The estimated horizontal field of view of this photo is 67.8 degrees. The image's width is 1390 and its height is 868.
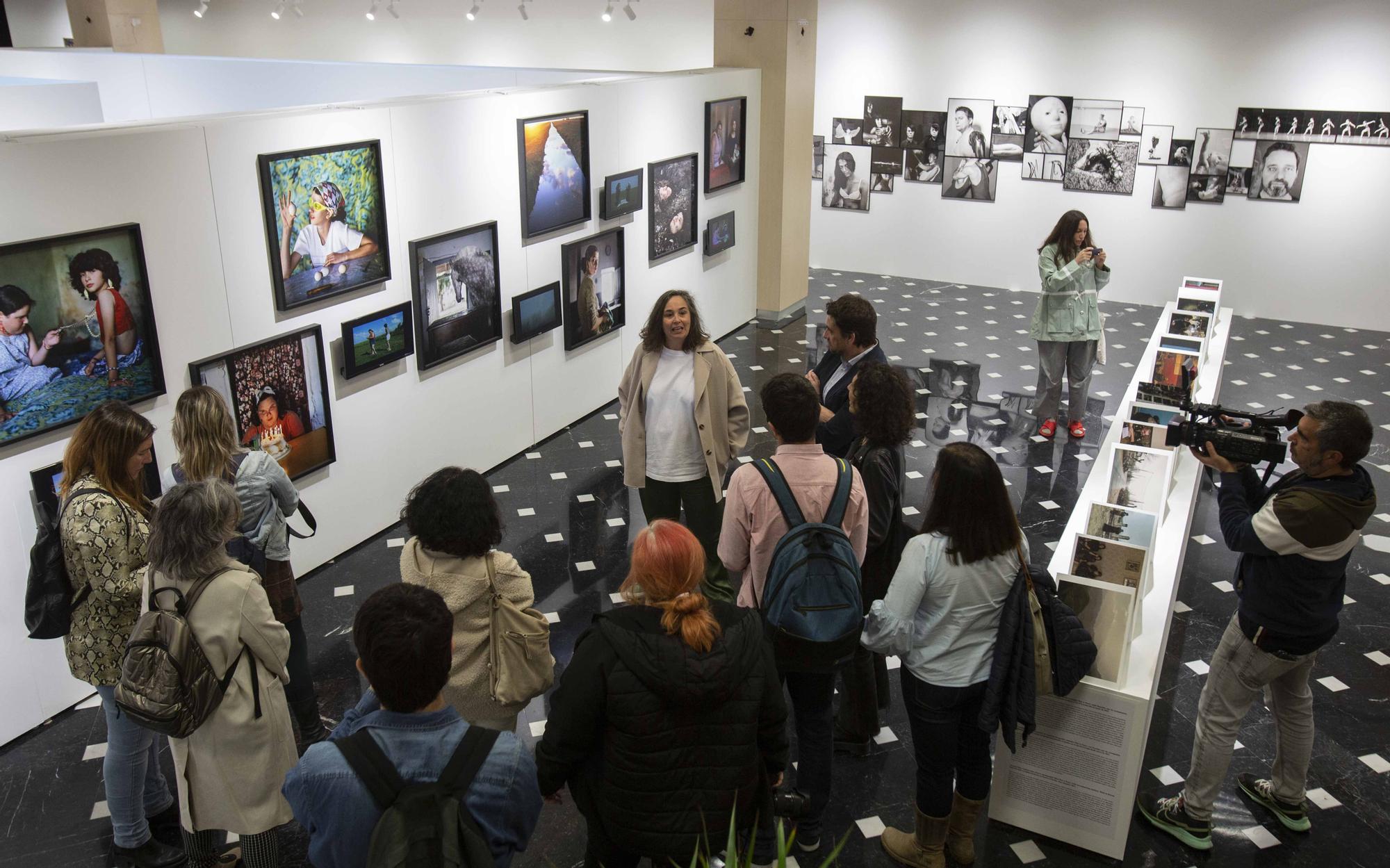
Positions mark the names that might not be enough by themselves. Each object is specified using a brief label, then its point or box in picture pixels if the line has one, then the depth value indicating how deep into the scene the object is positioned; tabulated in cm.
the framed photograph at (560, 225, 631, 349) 911
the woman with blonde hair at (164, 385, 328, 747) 432
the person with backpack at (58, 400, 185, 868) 398
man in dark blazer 549
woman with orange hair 298
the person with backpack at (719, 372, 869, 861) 387
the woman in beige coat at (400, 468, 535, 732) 356
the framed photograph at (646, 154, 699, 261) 1028
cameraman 396
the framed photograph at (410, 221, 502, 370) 745
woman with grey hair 353
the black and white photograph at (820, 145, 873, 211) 1545
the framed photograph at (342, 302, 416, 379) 687
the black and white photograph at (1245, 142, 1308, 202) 1270
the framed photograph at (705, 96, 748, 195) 1117
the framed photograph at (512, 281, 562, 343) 845
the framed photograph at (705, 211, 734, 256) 1151
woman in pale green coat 862
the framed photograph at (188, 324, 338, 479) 603
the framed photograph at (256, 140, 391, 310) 622
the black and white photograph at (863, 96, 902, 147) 1494
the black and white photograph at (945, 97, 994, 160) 1438
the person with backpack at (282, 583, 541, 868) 249
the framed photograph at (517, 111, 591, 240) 830
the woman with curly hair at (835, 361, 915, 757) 460
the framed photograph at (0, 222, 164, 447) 488
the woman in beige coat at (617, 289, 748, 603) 581
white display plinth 415
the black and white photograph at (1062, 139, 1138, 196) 1363
